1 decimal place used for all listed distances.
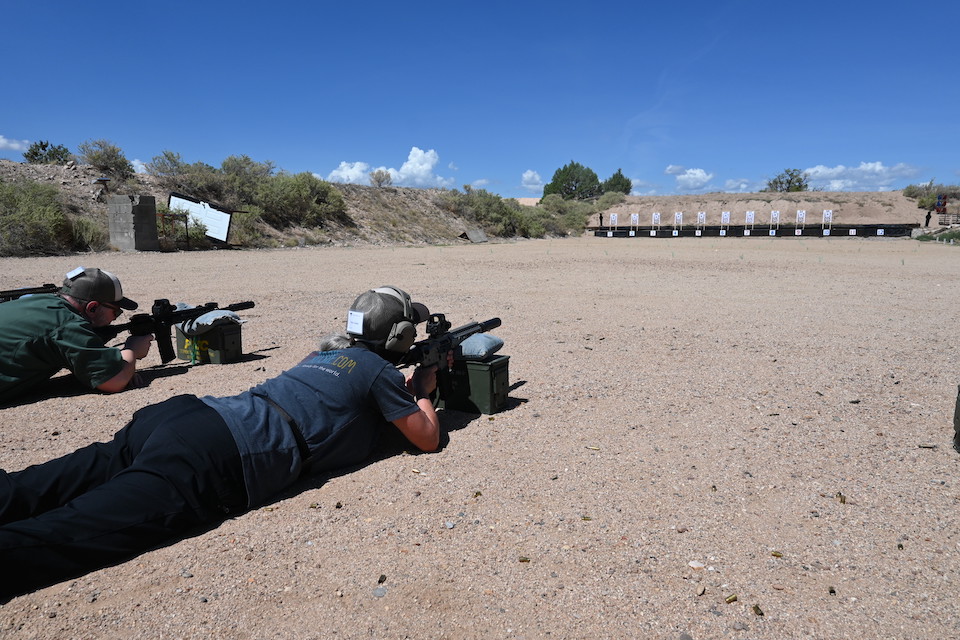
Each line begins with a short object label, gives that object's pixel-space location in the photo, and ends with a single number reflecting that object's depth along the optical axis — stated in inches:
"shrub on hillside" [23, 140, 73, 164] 1178.3
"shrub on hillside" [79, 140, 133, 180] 949.8
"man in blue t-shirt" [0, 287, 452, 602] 78.7
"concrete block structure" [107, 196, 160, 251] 700.7
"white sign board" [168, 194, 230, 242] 809.2
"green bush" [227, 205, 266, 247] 865.5
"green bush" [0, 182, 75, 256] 601.3
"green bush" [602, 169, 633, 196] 3117.6
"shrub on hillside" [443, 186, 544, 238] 1508.4
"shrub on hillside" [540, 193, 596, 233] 1901.1
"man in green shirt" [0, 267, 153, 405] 148.1
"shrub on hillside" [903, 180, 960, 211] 1907.0
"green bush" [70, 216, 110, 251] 677.3
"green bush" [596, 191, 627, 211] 2226.4
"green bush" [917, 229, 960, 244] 1058.4
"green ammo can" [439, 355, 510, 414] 149.0
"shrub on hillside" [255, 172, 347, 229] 1016.9
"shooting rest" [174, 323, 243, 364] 202.7
